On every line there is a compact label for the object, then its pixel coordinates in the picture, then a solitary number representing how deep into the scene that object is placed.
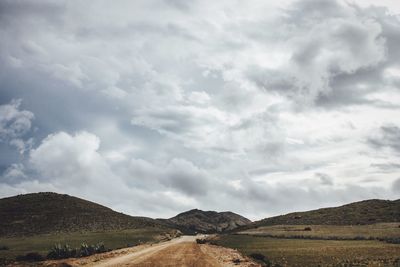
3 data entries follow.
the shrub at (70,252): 41.66
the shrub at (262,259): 32.62
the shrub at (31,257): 38.78
